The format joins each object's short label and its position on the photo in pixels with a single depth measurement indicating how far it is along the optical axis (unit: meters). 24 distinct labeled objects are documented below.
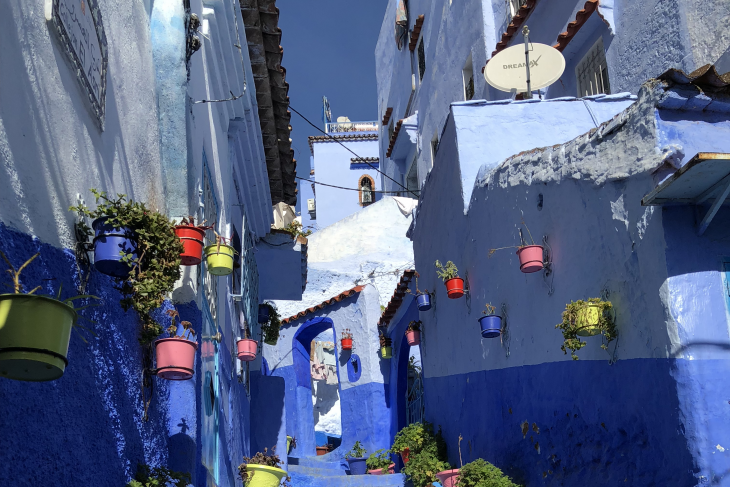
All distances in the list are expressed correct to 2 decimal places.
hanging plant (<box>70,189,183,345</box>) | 4.36
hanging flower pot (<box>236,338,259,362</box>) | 11.09
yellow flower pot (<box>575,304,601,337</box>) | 6.07
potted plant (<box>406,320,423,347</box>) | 14.52
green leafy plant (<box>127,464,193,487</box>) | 4.99
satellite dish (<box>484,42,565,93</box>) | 10.94
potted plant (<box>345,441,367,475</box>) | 17.11
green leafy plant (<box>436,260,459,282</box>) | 10.41
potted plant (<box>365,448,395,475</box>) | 16.20
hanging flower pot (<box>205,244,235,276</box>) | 6.71
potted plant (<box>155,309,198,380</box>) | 5.14
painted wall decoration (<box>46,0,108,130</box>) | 4.15
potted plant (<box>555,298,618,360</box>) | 6.07
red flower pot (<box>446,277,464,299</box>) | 10.20
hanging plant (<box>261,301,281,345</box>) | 15.59
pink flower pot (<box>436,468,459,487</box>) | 9.27
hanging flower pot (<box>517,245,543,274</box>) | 7.46
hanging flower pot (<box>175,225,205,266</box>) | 5.38
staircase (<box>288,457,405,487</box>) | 13.57
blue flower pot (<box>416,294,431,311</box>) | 12.98
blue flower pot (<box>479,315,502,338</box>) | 8.73
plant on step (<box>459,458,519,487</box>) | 8.16
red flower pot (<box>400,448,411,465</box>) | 12.79
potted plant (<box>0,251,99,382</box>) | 2.75
